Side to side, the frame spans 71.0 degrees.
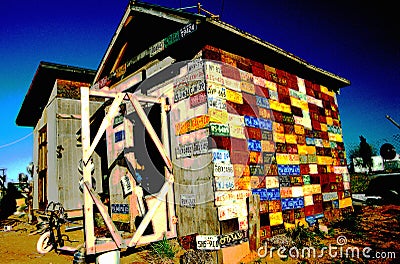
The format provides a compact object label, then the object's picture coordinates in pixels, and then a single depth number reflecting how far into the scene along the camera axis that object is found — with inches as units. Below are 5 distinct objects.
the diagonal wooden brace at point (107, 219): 190.2
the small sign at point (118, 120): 319.0
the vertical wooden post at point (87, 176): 185.8
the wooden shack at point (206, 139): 210.8
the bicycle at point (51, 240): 277.1
